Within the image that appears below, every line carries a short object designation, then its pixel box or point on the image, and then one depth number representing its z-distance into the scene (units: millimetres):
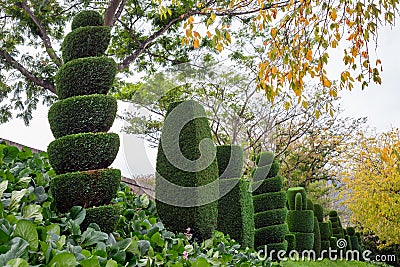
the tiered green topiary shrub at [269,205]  8956
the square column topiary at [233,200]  7004
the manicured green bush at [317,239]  12727
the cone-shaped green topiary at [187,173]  5344
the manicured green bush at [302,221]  11617
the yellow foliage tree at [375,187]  14516
